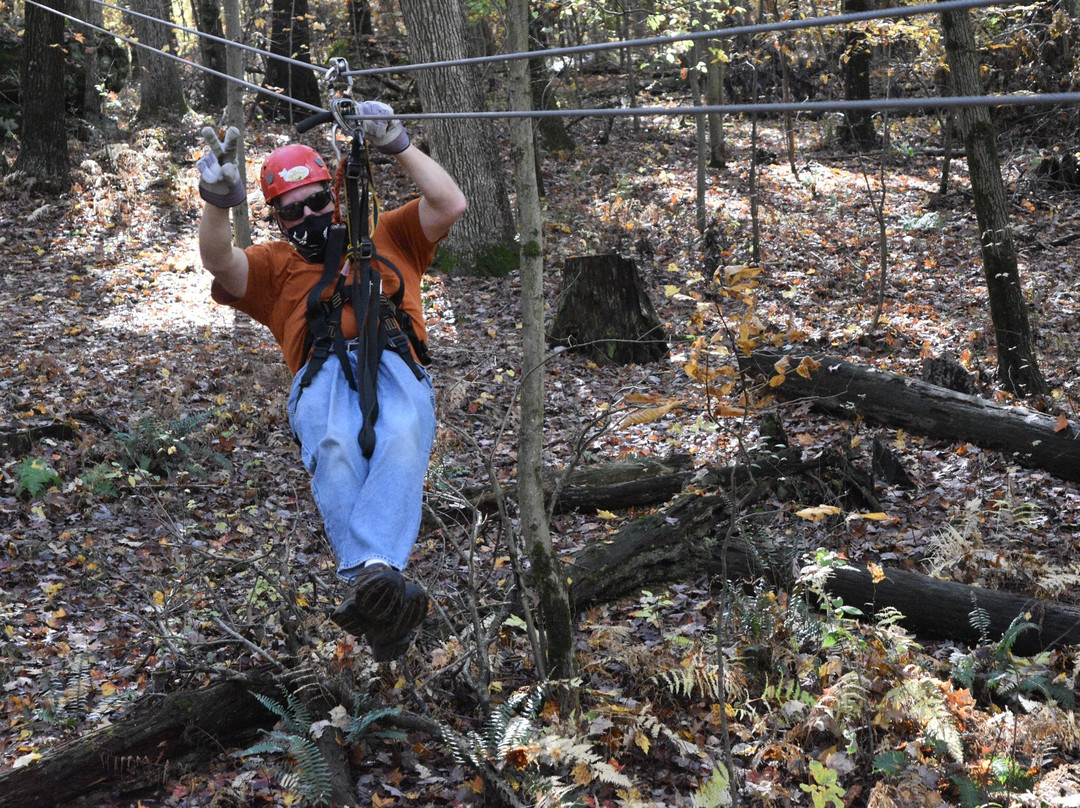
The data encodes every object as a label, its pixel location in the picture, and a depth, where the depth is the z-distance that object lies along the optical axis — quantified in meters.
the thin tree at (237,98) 10.72
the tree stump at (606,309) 10.04
